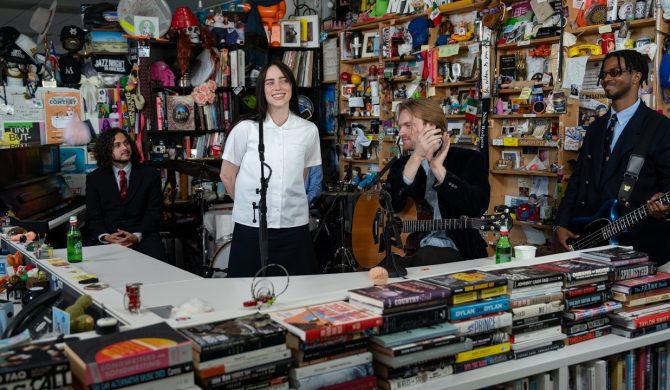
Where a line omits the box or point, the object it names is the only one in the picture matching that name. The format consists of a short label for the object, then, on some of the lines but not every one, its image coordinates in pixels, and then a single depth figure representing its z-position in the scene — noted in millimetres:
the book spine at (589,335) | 2221
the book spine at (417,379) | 1787
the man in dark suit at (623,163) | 3412
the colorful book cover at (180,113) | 6203
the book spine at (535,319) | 2092
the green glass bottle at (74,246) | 2951
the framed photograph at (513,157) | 5352
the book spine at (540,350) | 2082
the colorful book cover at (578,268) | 2197
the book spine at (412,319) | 1785
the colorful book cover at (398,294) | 1794
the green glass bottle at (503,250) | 2617
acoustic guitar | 2953
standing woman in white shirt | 3061
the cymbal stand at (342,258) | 5517
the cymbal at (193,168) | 5320
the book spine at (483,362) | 1936
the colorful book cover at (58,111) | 5363
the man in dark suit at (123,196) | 4539
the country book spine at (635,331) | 2270
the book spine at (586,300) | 2203
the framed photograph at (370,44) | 6699
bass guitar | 3273
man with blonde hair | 3008
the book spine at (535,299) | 2082
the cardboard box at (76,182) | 5551
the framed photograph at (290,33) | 6898
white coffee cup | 2596
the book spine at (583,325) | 2217
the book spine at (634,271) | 2322
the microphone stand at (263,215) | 2871
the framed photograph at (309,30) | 7039
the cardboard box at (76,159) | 5574
